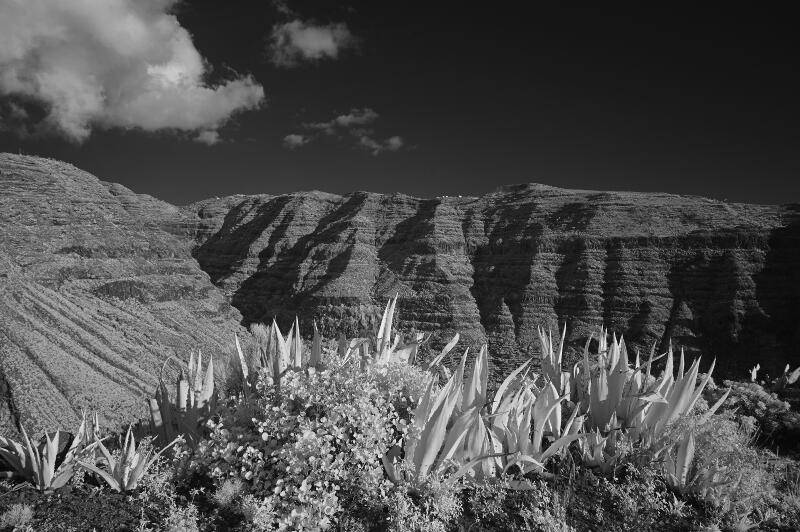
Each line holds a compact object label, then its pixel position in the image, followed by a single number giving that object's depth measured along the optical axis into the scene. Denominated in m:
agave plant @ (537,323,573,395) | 4.43
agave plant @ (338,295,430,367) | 4.09
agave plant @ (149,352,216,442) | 3.93
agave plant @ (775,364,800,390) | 7.13
